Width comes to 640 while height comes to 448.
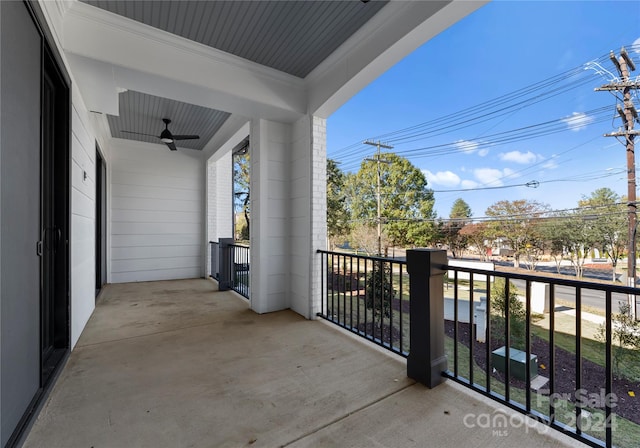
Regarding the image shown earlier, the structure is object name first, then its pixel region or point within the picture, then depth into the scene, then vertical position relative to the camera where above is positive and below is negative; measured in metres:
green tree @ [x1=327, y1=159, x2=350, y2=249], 14.89 +1.03
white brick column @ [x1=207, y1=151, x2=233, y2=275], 6.20 +0.63
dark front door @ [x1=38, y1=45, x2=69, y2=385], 2.10 +0.06
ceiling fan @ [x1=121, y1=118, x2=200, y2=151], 4.42 +1.45
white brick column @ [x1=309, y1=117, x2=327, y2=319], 3.39 +0.23
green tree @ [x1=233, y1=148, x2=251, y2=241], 8.48 +1.06
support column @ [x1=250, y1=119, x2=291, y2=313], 3.67 +0.11
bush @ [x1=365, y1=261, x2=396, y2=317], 4.11 -1.20
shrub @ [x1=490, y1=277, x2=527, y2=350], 5.82 -2.21
